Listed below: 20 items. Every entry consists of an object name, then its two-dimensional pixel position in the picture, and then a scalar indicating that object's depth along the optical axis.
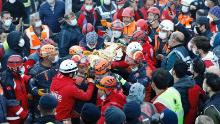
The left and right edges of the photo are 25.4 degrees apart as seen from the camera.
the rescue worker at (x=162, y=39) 10.09
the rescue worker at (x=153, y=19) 11.02
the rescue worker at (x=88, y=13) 12.84
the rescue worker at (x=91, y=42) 10.02
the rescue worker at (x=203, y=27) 9.95
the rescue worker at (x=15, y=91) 7.80
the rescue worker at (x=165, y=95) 6.90
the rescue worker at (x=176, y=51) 9.05
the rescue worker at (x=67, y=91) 7.78
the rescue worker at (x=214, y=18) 10.75
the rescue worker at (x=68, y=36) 11.30
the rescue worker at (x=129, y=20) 11.15
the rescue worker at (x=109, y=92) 7.33
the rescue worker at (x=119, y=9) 12.39
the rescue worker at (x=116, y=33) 10.64
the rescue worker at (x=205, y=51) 8.38
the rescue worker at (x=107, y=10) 13.41
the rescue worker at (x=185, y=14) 12.43
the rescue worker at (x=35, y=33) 10.85
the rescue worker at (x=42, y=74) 8.52
